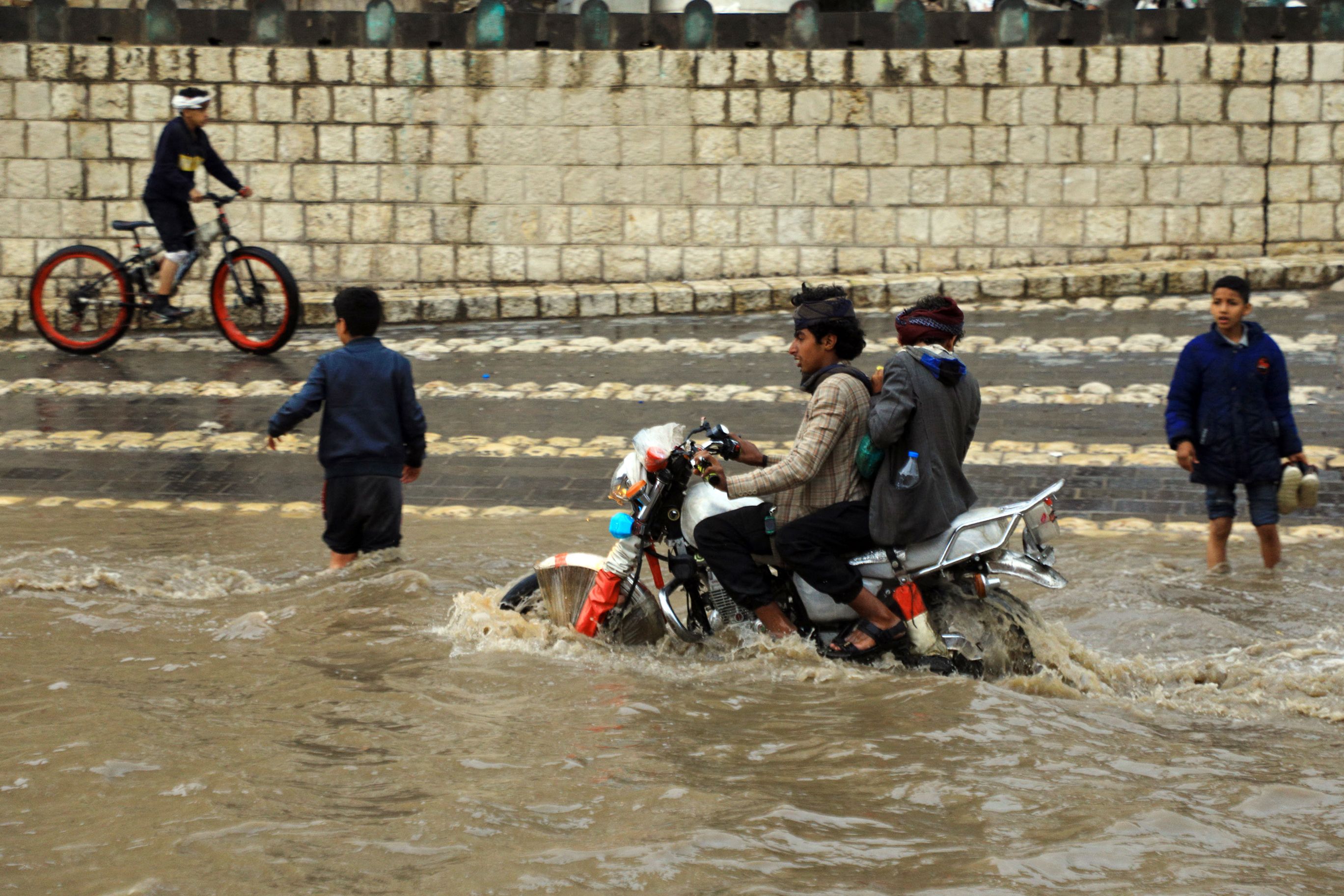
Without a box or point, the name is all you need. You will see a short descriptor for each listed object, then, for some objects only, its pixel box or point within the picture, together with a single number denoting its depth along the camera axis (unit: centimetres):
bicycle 2278
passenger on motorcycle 890
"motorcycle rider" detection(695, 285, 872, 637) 902
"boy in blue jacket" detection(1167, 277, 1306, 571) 1223
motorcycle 895
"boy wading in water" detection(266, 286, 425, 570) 1146
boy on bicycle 2230
